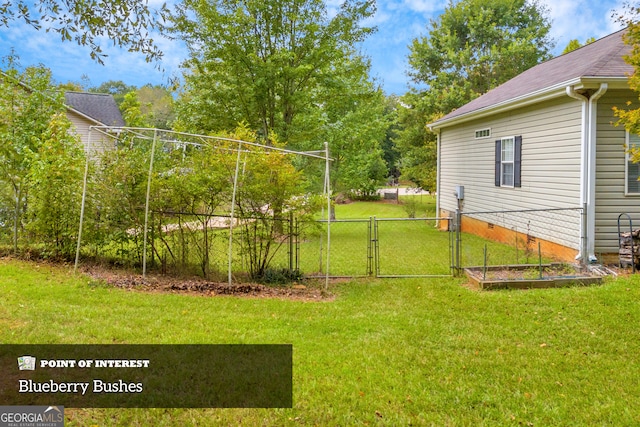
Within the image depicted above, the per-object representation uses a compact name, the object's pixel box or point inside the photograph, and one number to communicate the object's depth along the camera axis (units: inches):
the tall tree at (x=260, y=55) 427.5
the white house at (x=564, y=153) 290.4
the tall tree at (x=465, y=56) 807.7
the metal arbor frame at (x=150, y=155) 249.9
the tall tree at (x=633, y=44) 186.1
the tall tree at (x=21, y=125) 310.8
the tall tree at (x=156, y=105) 1322.6
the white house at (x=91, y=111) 706.8
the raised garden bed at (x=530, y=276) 253.4
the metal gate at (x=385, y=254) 301.1
